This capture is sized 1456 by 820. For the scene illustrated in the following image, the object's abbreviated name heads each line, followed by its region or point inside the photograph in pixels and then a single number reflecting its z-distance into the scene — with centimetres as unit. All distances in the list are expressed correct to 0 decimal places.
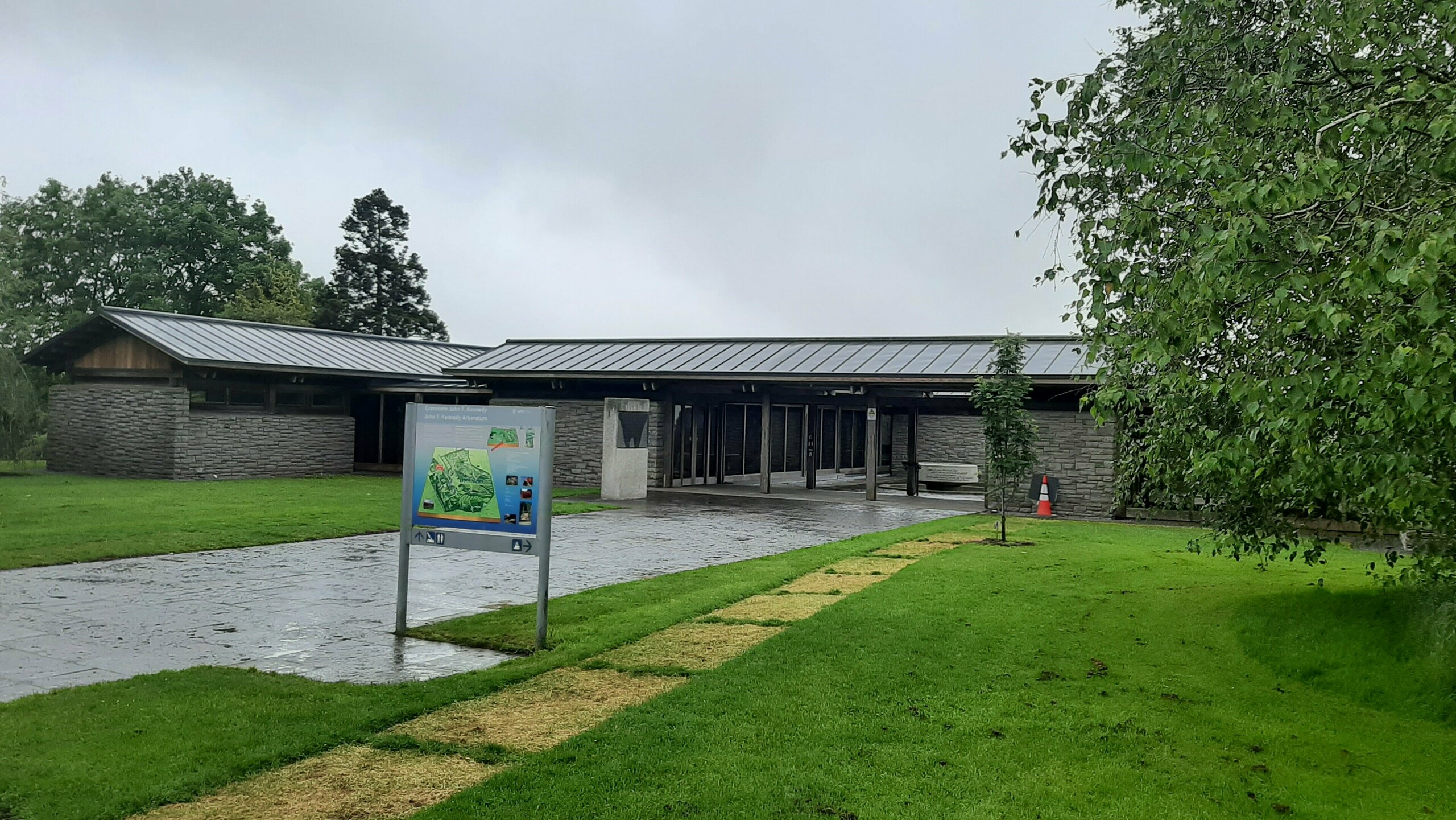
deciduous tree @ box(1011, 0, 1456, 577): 376
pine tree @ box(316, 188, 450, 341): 5281
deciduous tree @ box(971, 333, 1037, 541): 1478
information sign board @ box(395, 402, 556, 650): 750
